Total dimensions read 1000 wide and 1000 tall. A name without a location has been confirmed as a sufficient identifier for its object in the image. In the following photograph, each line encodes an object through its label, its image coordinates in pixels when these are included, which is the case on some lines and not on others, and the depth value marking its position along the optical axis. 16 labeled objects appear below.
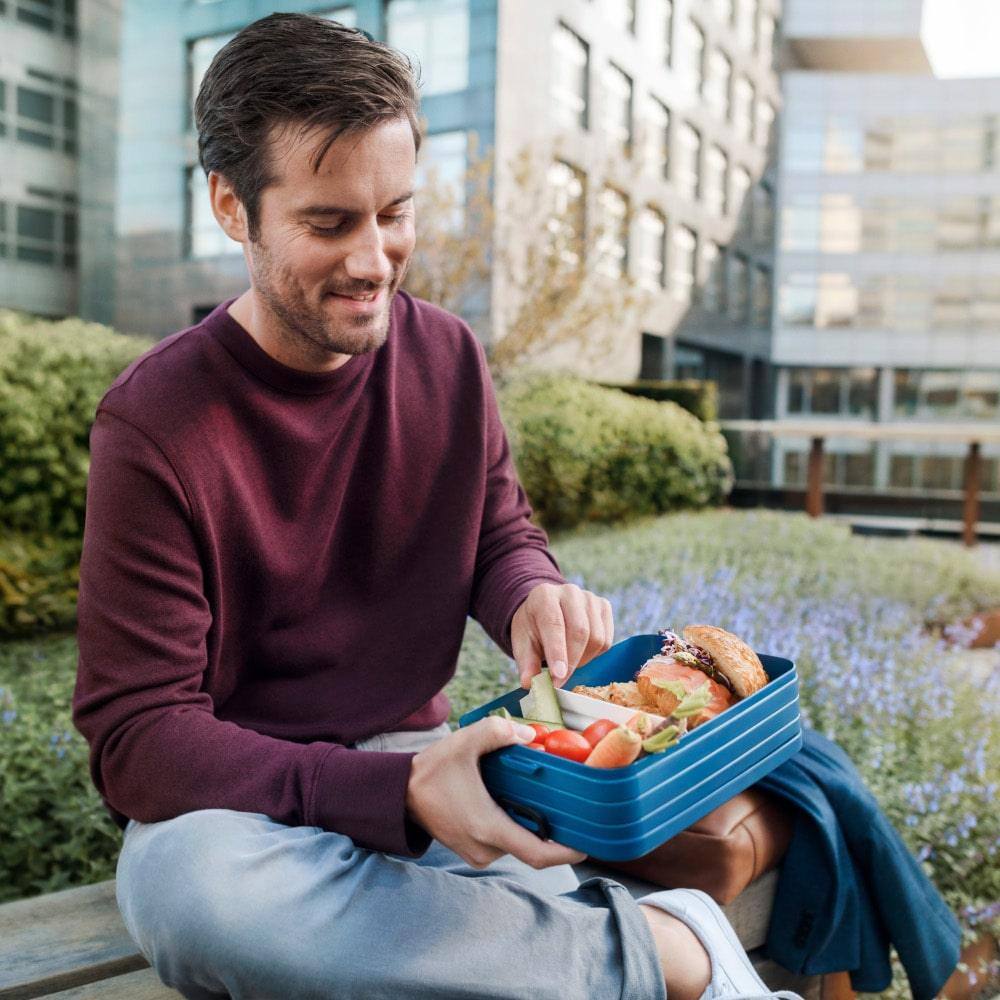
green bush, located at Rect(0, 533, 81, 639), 4.88
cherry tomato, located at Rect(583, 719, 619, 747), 1.41
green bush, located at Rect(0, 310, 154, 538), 4.86
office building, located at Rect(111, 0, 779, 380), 15.93
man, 1.42
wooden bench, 1.68
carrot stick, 1.33
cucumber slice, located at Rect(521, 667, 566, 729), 1.57
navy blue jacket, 2.07
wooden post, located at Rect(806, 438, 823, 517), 11.37
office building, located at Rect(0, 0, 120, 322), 20.53
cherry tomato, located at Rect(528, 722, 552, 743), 1.41
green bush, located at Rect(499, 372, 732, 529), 9.30
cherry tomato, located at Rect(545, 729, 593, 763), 1.37
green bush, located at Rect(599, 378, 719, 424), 14.72
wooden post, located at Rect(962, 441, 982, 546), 10.58
